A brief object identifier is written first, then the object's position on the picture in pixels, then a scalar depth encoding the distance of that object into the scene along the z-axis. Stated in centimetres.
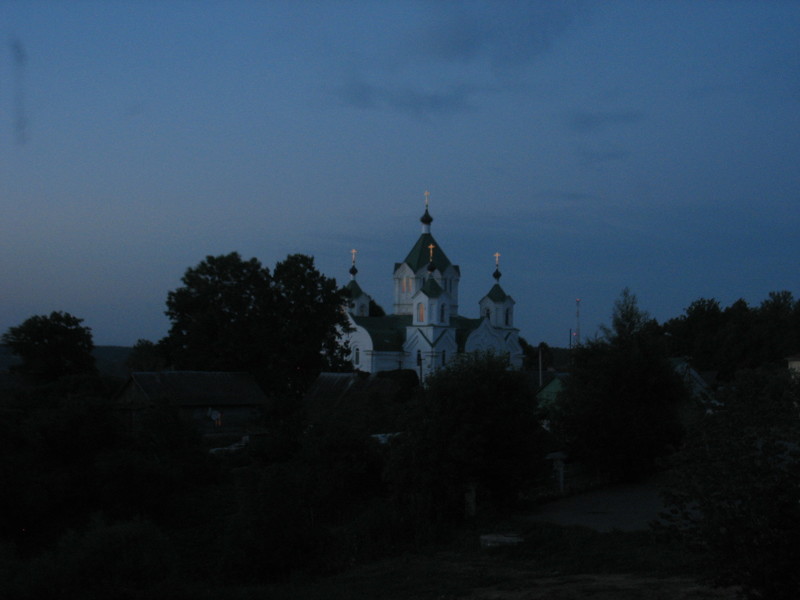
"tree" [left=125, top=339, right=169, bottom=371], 7531
